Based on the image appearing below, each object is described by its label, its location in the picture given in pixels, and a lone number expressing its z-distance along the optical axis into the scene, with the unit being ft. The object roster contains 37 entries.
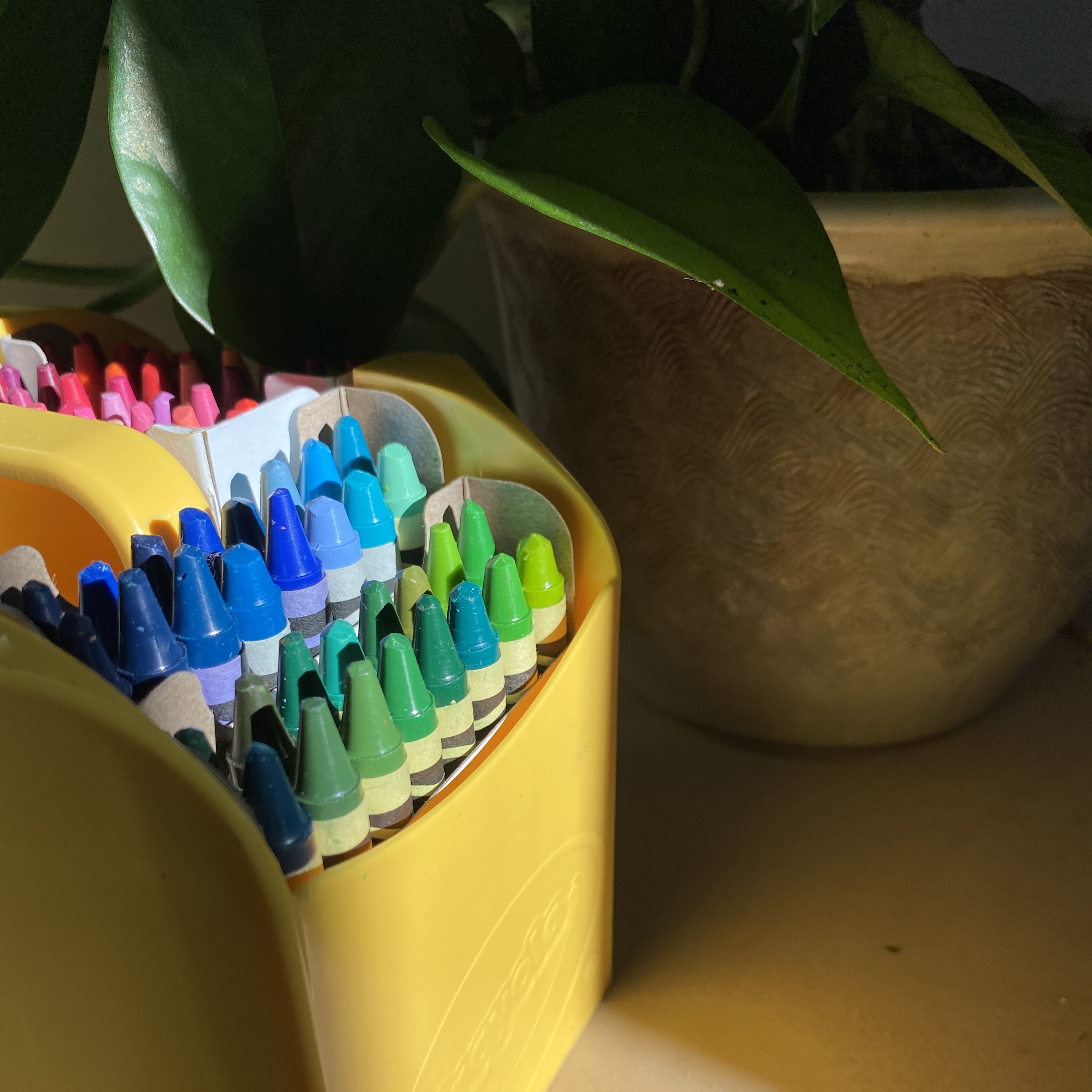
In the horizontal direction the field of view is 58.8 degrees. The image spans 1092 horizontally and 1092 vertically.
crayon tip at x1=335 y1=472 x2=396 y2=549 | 1.05
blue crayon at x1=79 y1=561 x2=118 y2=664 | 0.85
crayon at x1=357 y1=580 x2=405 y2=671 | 0.90
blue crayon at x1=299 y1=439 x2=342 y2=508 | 1.10
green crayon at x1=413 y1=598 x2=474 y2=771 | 0.87
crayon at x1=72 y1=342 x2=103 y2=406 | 1.39
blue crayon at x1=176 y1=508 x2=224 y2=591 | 0.96
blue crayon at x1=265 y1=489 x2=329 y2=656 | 0.97
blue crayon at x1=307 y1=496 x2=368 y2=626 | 1.00
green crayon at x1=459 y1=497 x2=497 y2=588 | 1.04
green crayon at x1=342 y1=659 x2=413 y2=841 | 0.77
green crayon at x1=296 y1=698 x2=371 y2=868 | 0.73
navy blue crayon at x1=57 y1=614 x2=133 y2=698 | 0.76
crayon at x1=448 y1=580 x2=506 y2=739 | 0.91
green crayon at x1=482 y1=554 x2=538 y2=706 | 0.96
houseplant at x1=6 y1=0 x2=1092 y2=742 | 0.90
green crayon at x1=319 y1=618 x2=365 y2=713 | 0.86
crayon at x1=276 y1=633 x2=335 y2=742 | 0.81
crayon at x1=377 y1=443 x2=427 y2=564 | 1.13
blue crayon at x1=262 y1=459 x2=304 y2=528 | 1.09
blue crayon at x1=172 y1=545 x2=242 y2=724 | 0.86
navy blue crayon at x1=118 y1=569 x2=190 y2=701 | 0.81
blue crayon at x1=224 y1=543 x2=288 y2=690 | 0.91
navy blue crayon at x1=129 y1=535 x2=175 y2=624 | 0.90
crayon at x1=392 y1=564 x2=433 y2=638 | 0.95
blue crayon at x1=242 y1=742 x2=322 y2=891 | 0.70
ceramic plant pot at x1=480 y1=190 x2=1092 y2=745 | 1.06
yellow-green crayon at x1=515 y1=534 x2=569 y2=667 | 1.01
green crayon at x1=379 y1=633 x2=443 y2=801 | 0.83
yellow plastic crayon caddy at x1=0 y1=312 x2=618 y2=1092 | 0.63
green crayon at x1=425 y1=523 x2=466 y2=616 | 1.01
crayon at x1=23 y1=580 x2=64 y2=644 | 0.78
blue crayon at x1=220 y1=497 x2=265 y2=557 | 1.02
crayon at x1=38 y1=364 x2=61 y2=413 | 1.25
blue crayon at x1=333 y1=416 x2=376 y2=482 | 1.15
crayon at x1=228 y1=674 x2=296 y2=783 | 0.76
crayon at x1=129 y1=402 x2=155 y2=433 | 1.18
